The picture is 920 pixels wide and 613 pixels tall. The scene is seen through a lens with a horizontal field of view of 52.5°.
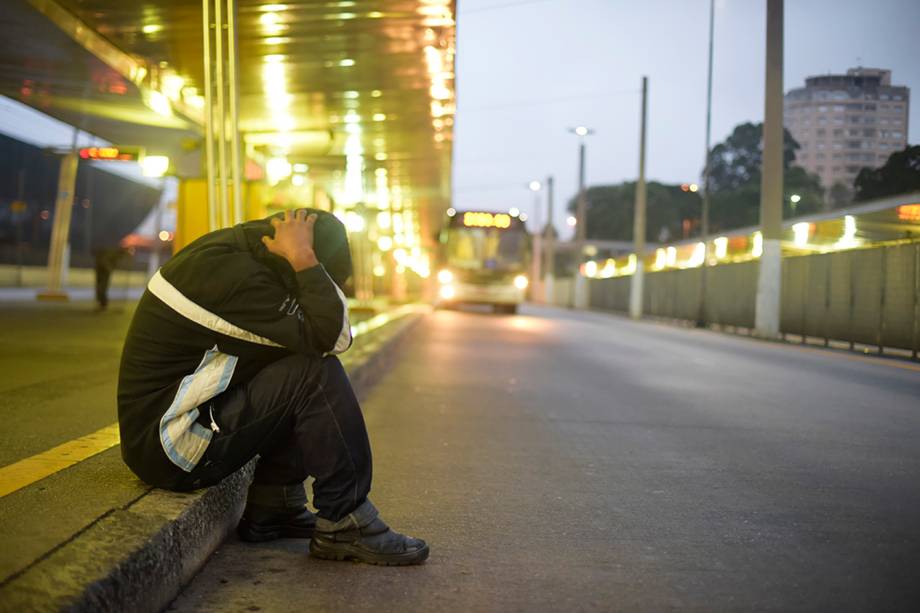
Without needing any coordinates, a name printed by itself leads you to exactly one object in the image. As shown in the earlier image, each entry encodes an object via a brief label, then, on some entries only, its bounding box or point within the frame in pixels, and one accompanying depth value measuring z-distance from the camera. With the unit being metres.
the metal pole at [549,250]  67.69
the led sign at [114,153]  16.02
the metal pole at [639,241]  37.12
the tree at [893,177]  14.93
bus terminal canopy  11.02
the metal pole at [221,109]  8.16
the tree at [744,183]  23.19
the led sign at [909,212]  15.20
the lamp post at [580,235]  53.41
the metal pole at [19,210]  34.53
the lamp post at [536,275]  75.28
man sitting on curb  3.38
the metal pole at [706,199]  27.47
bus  33.25
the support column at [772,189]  21.03
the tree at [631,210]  90.31
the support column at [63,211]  22.94
